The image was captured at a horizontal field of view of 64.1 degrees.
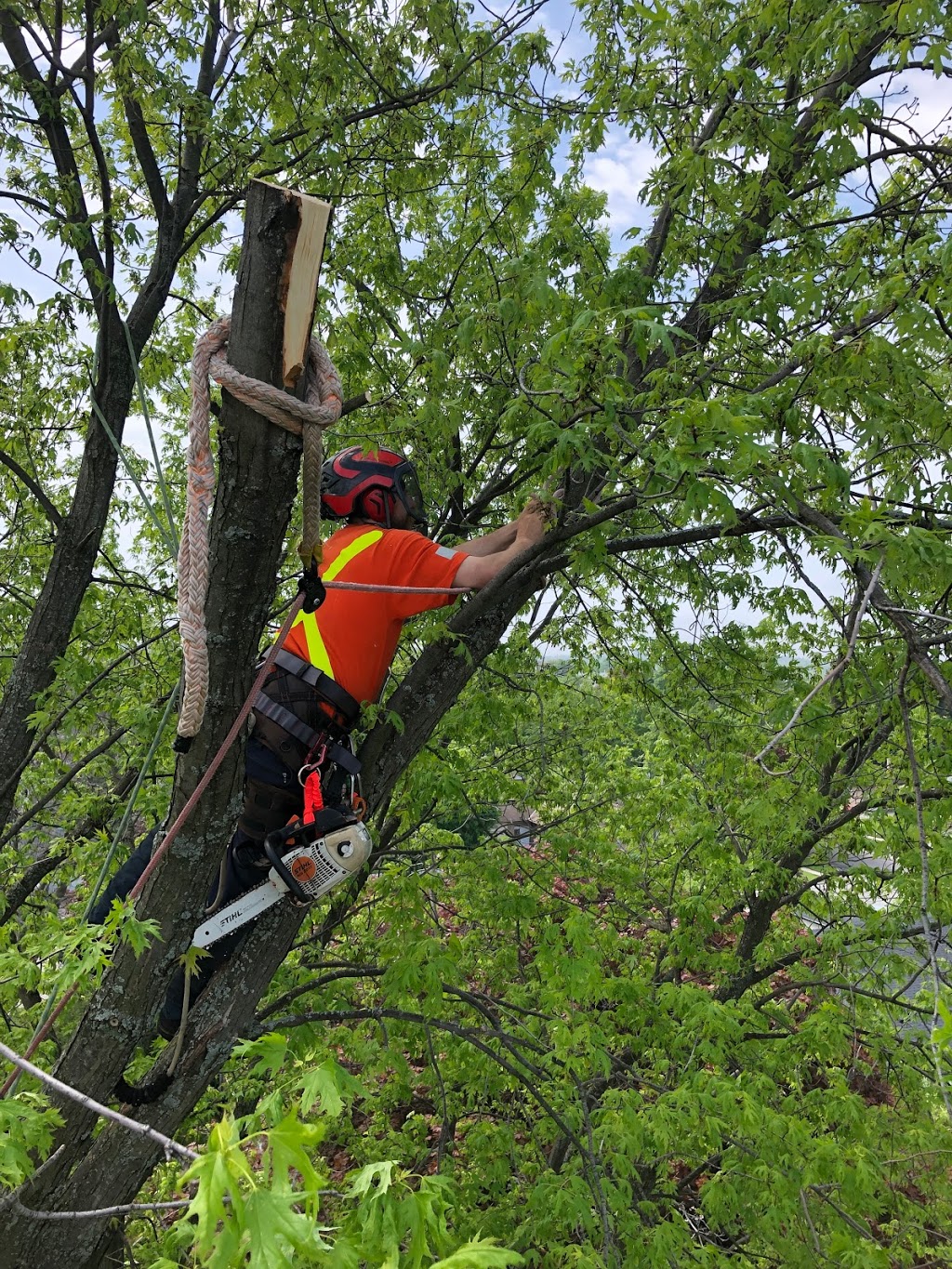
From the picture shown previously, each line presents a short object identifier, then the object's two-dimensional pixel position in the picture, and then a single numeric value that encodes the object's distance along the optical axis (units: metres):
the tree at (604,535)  2.26
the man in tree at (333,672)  2.61
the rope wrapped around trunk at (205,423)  1.52
